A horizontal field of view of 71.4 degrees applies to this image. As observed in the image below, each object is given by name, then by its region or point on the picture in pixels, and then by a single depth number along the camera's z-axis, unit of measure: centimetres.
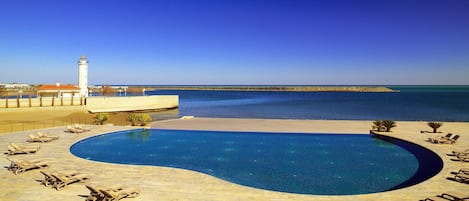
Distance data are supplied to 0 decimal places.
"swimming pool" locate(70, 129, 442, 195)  1075
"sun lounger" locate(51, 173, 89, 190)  869
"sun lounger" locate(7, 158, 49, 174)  1036
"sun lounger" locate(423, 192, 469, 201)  772
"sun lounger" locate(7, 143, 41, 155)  1291
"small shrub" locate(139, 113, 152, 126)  2267
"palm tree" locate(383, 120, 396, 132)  2005
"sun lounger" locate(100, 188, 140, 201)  772
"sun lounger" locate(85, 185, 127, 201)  777
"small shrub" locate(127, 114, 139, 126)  2278
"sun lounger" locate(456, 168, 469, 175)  979
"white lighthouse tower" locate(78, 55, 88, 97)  4116
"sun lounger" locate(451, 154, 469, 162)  1189
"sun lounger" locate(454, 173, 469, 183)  942
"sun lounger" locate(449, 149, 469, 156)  1239
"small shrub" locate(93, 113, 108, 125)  2348
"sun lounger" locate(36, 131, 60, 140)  1600
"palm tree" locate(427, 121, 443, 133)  1958
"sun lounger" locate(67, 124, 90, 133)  1878
